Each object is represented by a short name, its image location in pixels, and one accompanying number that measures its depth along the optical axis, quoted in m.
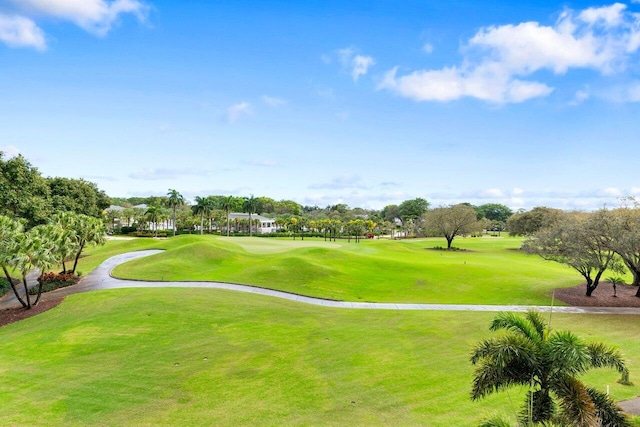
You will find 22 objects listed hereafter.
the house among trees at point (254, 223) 117.14
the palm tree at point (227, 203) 96.14
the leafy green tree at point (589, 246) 28.81
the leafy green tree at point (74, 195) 54.29
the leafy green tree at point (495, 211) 160.50
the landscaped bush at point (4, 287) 31.58
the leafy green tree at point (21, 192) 39.84
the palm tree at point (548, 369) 8.62
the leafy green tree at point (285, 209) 164.69
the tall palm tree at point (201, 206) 90.50
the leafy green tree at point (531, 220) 72.19
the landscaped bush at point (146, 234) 92.89
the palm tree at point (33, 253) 23.79
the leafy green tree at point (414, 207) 146.62
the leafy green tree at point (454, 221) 80.06
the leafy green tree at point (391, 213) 171.04
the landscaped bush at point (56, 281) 31.75
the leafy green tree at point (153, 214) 91.31
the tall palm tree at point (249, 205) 99.82
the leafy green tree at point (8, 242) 23.34
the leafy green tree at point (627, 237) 26.89
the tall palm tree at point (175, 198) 86.26
